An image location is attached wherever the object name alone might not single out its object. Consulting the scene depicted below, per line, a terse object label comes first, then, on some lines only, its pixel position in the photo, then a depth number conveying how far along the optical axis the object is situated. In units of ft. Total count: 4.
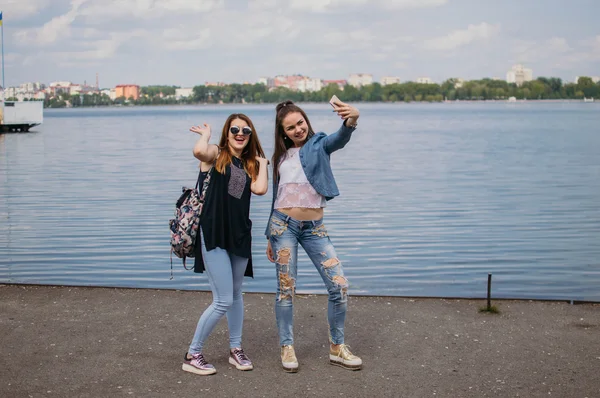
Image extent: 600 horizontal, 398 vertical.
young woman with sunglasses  19.01
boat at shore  252.62
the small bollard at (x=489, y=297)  24.55
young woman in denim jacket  19.30
